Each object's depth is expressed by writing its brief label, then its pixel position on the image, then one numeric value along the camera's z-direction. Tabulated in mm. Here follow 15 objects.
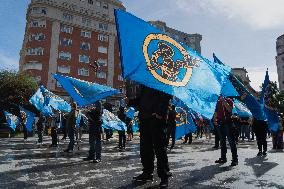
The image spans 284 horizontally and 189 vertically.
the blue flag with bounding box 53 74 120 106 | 9617
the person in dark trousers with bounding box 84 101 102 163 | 8477
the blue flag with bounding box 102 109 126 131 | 13500
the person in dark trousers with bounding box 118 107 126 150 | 12653
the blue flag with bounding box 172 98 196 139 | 12445
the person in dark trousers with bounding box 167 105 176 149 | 12516
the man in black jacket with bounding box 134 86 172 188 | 5191
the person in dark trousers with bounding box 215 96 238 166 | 8125
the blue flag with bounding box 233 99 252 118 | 11363
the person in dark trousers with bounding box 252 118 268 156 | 10453
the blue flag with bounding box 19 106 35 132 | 20775
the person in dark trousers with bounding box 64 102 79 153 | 10492
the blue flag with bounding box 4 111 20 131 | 23570
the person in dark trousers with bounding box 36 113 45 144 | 15531
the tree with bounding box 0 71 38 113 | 35250
